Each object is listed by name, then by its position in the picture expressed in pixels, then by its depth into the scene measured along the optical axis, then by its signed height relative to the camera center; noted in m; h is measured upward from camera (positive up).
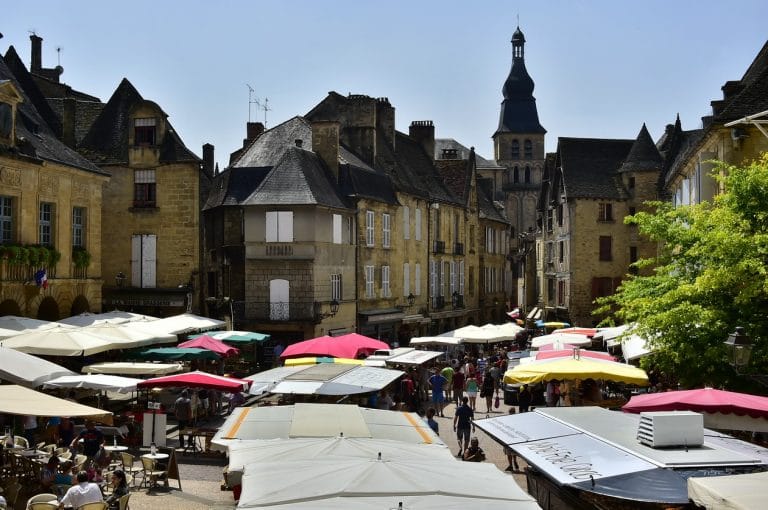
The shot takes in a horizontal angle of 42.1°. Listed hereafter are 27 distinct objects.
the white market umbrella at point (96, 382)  16.45 -1.85
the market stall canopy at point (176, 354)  22.56 -1.81
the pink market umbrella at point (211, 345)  23.64 -1.70
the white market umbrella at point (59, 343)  19.30 -1.36
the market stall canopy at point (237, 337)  26.08 -1.66
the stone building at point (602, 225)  49.28 +2.48
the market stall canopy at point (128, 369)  20.03 -1.92
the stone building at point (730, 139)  23.66 +3.43
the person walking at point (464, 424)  18.97 -2.84
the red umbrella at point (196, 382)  17.86 -1.95
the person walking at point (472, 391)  24.55 -2.86
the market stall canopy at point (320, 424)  10.44 -1.65
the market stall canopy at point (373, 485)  7.06 -1.59
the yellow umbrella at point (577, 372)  16.97 -1.68
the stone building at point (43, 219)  25.25 +1.51
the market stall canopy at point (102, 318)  24.57 -1.14
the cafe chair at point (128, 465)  14.97 -2.89
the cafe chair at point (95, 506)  11.35 -2.66
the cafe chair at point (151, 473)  14.90 -2.99
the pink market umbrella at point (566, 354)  20.08 -1.63
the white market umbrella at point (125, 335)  21.23 -1.35
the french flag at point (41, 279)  25.83 -0.13
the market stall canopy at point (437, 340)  30.48 -2.03
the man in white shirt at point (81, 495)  11.78 -2.63
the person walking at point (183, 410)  18.98 -2.61
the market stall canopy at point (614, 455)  8.40 -1.70
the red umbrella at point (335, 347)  24.44 -1.83
